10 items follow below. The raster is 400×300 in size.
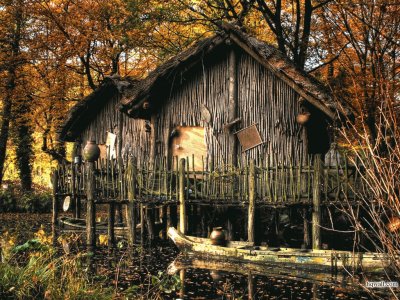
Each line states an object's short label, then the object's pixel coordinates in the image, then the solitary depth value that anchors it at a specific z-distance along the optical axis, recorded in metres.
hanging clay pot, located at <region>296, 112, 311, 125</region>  14.41
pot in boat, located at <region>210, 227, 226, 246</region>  12.33
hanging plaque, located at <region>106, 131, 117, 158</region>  20.12
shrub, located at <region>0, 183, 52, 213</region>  25.81
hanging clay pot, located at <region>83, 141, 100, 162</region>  14.81
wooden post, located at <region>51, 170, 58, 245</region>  17.23
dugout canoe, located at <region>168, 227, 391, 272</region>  10.21
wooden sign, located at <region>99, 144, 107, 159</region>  20.64
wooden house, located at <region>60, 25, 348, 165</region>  14.88
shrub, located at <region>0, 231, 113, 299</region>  5.86
